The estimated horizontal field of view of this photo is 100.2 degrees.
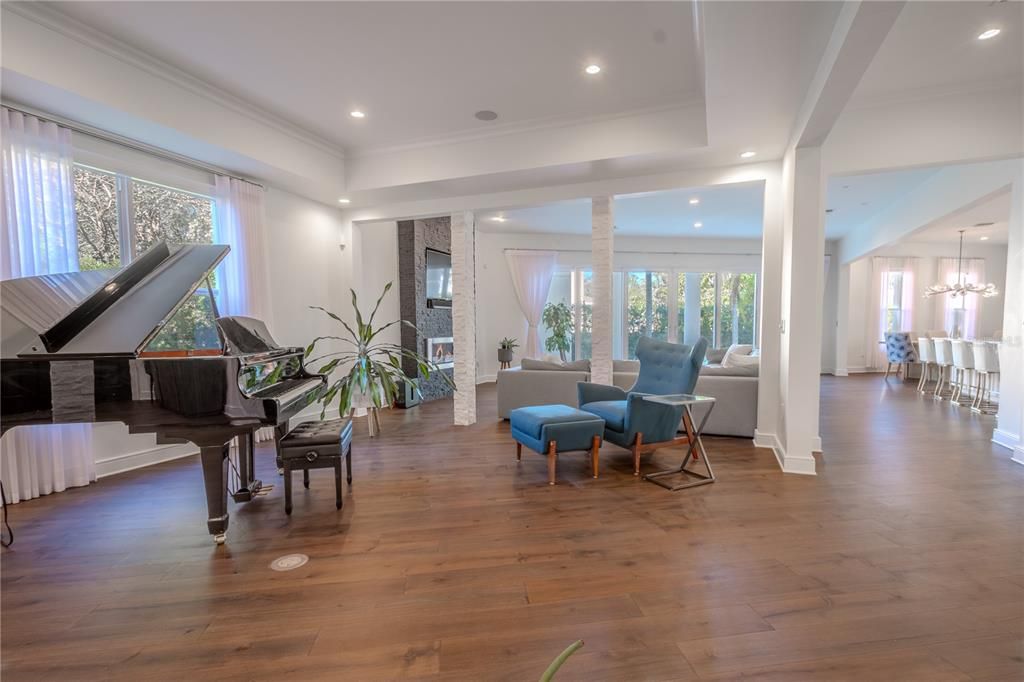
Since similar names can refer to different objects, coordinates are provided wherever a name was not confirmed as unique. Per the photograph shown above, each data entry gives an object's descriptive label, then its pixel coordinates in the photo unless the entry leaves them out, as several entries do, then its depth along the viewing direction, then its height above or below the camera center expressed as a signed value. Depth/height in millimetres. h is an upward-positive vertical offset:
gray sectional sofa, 4461 -810
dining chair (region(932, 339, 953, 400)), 6695 -711
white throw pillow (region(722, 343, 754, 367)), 6968 -559
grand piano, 2154 -257
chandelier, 7660 +474
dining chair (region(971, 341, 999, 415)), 5531 -685
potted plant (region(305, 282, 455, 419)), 4484 -631
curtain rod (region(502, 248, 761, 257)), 9578 +1413
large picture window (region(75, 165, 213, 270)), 3443 +905
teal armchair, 3467 -762
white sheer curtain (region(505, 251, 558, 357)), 8797 +761
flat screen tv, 7109 +663
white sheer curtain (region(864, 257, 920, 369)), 9477 +415
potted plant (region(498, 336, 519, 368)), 8375 -688
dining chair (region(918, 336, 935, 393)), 7430 -705
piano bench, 2723 -853
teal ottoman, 3314 -906
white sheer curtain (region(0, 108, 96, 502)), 2896 +601
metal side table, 3178 -1065
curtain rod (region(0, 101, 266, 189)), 3058 +1478
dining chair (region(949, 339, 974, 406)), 6094 -782
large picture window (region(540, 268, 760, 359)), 9602 +237
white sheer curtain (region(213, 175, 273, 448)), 4316 +740
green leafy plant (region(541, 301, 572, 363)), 8938 -179
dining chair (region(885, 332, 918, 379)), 8633 -699
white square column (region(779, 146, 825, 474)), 3430 +81
